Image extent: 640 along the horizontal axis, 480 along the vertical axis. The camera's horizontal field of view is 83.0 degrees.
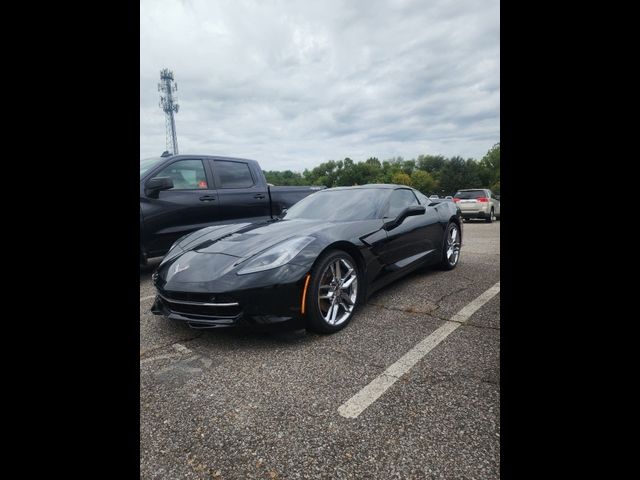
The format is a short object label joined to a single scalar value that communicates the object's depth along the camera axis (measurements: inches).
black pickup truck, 182.2
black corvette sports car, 98.4
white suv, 533.3
